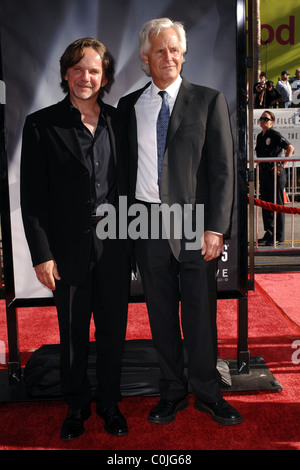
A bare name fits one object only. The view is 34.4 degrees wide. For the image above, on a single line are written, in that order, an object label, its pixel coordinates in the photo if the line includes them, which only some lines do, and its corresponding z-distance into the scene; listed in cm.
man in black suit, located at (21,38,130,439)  265
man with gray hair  272
